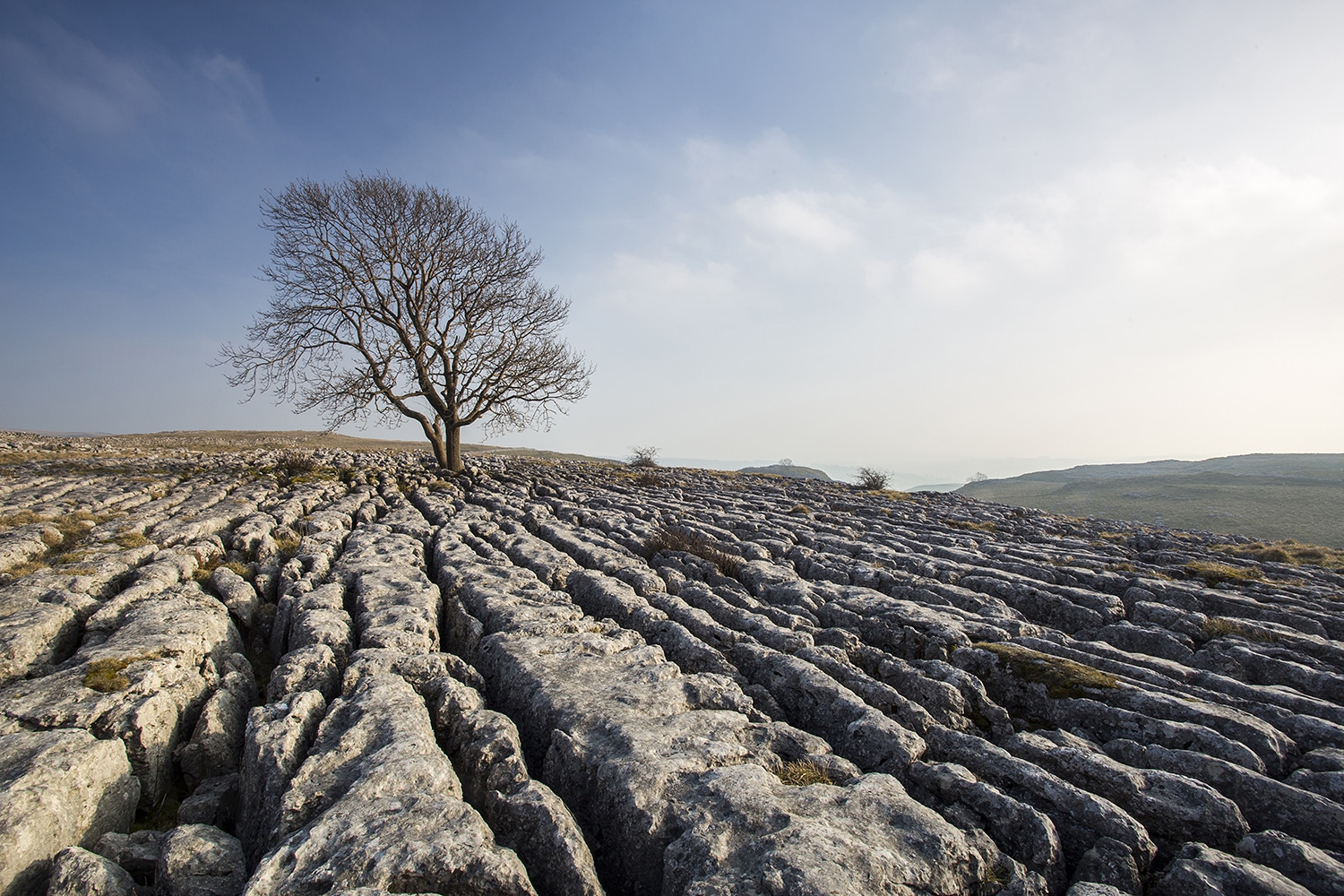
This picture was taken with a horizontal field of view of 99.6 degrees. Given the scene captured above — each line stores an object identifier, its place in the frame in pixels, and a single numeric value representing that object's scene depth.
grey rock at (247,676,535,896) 3.35
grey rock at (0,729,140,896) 3.70
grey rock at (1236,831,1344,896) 3.78
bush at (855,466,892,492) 32.12
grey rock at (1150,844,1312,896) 3.61
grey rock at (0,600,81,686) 6.19
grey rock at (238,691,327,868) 4.19
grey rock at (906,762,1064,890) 4.03
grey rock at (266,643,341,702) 5.79
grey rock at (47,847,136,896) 3.38
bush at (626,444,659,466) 42.50
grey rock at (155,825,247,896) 3.56
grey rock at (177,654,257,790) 5.31
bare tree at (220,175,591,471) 25.97
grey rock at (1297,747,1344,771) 5.09
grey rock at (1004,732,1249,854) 4.37
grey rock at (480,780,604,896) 3.68
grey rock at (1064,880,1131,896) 3.65
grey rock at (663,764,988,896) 3.40
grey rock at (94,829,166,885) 3.94
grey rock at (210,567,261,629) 8.62
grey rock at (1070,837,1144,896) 3.89
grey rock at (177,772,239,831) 4.62
